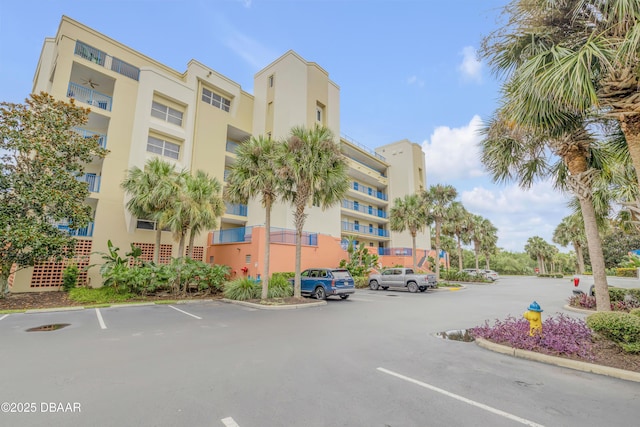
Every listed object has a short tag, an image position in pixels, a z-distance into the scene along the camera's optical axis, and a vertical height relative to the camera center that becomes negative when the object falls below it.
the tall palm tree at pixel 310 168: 13.20 +4.37
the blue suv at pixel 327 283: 14.48 -1.04
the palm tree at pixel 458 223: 26.02 +4.45
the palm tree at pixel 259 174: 13.43 +4.22
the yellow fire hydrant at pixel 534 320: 6.10 -1.16
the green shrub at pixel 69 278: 15.09 -0.94
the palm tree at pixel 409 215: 25.03 +4.31
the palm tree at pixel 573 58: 5.12 +3.97
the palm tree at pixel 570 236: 37.59 +4.06
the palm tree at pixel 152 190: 15.17 +3.83
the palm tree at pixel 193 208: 15.02 +2.90
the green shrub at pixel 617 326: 5.05 -1.08
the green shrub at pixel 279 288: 13.92 -1.26
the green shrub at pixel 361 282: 22.69 -1.48
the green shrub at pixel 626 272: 26.48 -0.52
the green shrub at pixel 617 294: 10.93 -1.06
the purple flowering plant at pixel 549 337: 5.34 -1.47
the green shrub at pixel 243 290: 13.89 -1.36
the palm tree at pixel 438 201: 24.80 +5.53
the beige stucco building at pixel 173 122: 16.98 +10.04
